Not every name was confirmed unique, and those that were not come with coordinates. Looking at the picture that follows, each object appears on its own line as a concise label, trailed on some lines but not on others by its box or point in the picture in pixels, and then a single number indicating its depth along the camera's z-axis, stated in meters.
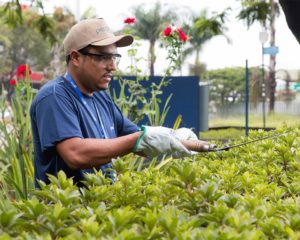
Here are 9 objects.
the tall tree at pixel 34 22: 9.72
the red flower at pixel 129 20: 8.30
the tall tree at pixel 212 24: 16.55
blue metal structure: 11.23
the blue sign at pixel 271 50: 15.36
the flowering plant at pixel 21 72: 7.66
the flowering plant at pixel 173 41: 8.20
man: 2.97
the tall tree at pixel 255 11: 17.28
